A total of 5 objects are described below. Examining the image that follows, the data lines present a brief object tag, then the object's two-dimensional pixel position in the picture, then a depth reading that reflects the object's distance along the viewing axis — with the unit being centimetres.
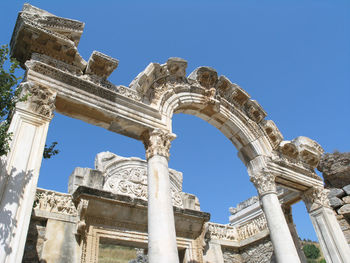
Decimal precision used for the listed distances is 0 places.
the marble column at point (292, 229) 1020
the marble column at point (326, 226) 883
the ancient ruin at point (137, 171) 544
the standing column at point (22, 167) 422
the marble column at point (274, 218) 769
